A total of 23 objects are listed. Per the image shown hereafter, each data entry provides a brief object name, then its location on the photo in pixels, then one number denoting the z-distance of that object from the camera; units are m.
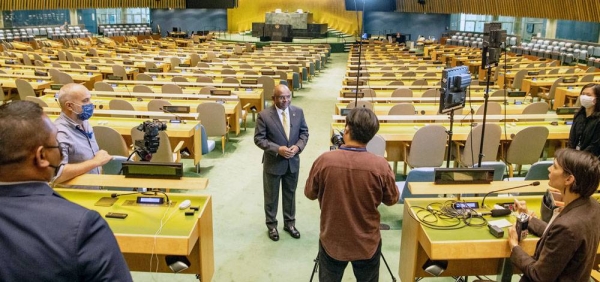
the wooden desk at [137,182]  3.10
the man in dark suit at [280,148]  4.29
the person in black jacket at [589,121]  4.40
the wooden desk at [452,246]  2.79
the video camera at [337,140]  3.64
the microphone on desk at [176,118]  6.16
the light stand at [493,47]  4.73
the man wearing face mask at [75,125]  3.57
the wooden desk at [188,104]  7.20
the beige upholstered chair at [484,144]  5.51
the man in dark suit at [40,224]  1.32
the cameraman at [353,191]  2.66
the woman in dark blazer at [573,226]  2.18
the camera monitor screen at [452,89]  4.73
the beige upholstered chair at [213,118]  6.84
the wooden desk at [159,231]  2.77
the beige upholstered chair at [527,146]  5.52
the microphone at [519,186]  3.18
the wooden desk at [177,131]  5.77
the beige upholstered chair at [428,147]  5.44
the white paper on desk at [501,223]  2.99
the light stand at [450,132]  4.46
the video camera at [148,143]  3.31
